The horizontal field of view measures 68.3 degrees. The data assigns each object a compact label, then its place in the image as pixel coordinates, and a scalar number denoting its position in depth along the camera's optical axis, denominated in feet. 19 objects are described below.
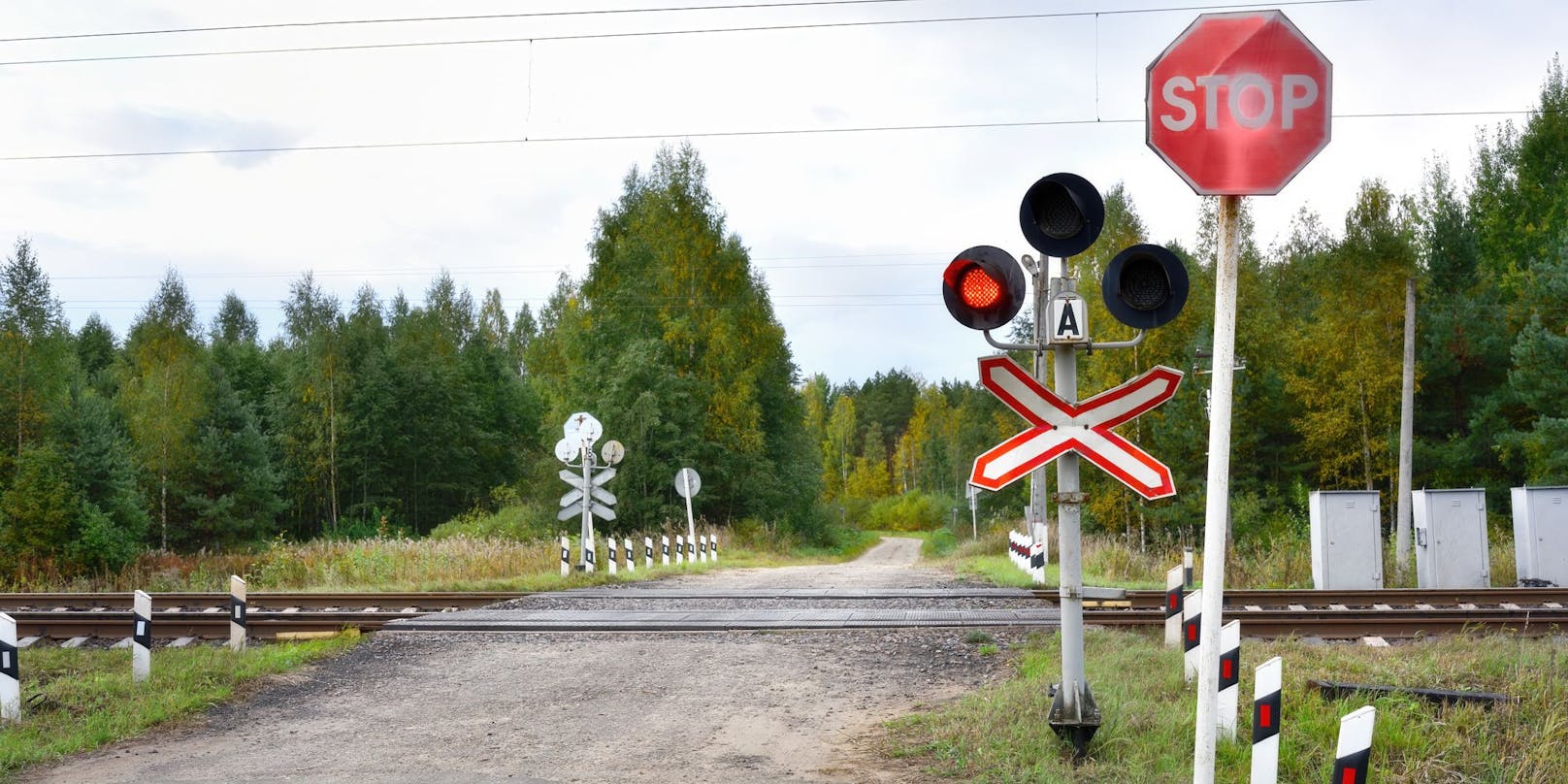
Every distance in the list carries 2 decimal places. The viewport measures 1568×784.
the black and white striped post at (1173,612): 32.48
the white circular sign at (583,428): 75.05
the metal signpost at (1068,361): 18.54
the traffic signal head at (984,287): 18.75
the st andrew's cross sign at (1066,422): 19.20
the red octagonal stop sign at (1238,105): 14.21
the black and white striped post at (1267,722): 17.42
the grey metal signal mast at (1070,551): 19.90
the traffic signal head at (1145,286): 18.20
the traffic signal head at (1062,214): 19.10
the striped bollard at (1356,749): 15.42
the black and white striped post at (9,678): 27.02
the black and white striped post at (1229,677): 19.83
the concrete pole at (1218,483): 13.83
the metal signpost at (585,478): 73.61
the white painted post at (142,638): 32.01
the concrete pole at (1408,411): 76.02
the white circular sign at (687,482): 89.51
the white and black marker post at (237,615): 37.86
